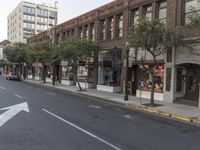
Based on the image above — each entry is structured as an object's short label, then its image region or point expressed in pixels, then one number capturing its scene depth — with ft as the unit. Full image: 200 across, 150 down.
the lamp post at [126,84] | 78.43
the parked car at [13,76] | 197.77
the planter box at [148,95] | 82.23
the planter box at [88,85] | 124.95
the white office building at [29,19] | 418.31
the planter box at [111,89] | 105.73
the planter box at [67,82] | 145.79
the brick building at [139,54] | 75.31
